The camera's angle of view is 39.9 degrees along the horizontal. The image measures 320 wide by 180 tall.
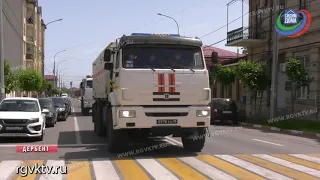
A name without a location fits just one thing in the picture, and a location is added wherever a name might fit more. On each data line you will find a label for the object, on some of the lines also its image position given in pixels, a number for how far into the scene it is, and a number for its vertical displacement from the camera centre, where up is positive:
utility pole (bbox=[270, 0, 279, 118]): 24.92 +0.69
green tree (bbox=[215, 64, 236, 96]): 35.12 +1.12
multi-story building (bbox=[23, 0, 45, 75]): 71.56 +9.33
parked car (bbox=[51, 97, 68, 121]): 28.22 -1.17
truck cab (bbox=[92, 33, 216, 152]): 10.91 +0.02
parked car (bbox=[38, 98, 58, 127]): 22.47 -1.13
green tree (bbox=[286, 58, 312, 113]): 24.02 +0.93
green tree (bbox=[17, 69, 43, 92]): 46.21 +0.92
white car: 14.35 -1.00
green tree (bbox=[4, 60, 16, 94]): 33.28 +0.85
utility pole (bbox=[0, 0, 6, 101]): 25.53 +1.39
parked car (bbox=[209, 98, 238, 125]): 26.69 -1.27
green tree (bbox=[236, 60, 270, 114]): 27.84 +0.94
